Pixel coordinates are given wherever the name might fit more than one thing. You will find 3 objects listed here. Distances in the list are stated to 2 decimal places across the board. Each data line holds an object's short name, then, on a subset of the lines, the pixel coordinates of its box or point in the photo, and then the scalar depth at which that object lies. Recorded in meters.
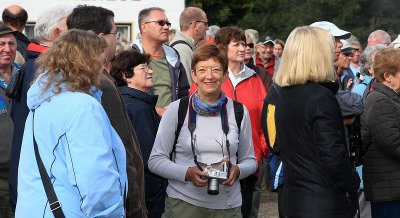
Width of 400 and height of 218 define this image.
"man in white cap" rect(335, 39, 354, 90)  10.65
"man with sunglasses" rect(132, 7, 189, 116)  7.80
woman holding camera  6.32
